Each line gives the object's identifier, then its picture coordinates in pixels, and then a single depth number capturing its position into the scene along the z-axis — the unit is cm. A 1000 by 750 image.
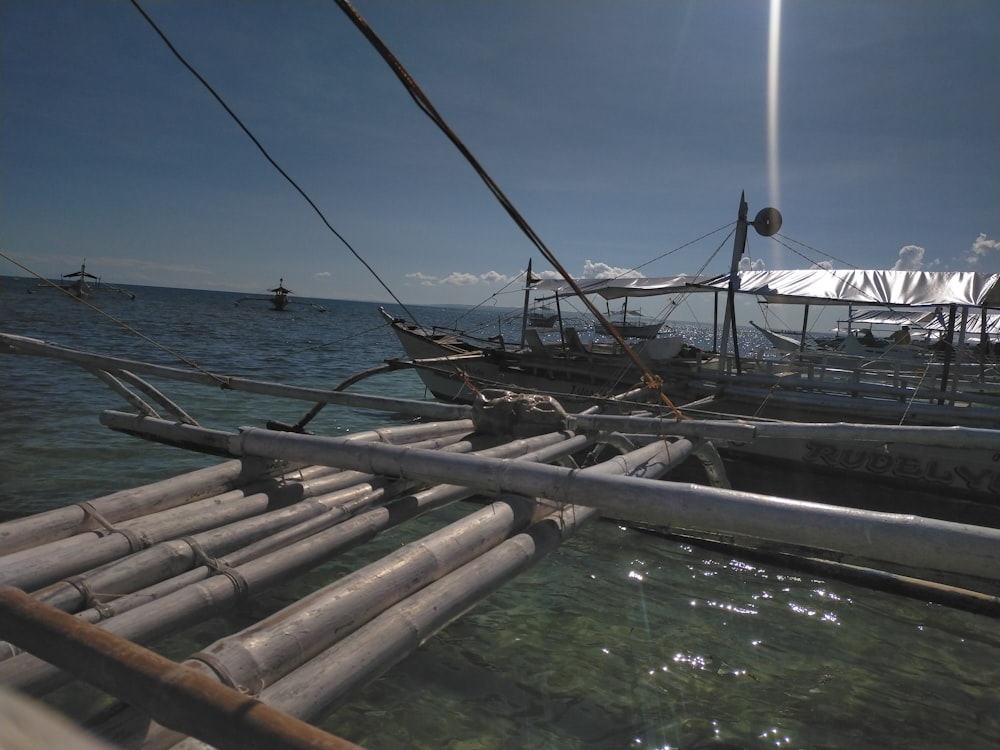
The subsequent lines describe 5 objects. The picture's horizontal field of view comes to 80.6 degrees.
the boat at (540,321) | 2571
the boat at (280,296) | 9561
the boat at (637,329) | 2005
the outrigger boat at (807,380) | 1109
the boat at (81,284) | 6212
